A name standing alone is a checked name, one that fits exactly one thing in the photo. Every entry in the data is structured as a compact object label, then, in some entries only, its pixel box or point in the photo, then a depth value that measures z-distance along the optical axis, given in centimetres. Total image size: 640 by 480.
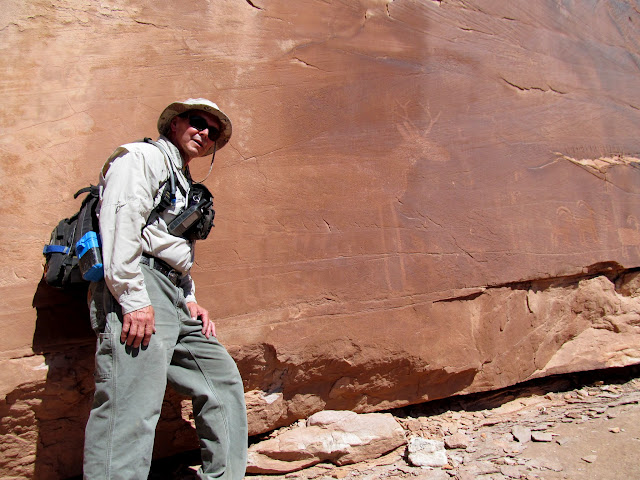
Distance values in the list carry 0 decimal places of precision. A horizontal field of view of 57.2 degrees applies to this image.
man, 180
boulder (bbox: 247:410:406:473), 259
